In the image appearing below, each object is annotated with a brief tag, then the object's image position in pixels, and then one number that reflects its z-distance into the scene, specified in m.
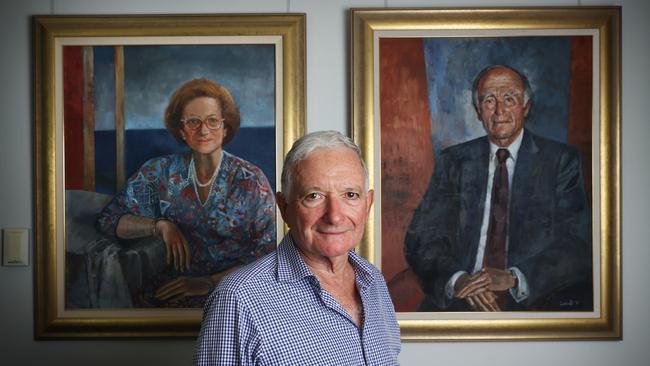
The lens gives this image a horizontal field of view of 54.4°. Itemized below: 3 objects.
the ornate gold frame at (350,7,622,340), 2.12
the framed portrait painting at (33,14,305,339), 2.12
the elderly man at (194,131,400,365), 1.32
